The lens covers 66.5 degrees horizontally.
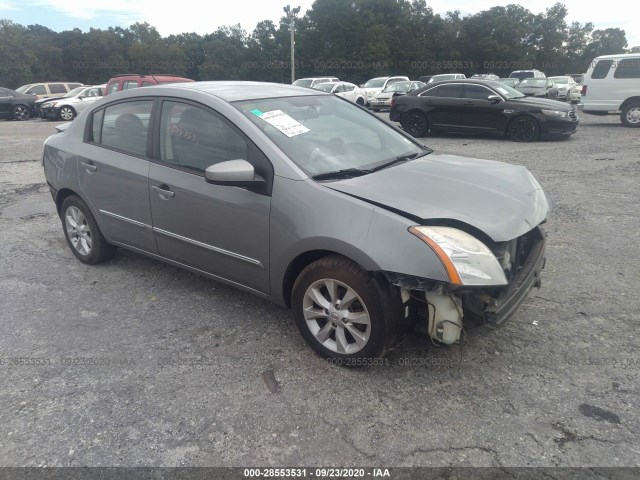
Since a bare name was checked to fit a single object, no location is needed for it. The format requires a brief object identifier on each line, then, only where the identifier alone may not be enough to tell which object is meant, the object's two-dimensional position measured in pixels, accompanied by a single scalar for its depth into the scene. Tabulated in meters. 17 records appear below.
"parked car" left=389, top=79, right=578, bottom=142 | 11.58
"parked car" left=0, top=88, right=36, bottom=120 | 21.83
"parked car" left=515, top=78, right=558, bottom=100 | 23.32
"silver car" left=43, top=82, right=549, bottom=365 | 2.64
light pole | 30.69
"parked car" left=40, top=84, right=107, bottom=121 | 20.52
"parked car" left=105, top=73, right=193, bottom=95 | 11.86
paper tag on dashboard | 3.29
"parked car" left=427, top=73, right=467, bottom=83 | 26.63
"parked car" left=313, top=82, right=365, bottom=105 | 23.41
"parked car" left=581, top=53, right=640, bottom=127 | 13.16
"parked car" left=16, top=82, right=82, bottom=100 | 23.92
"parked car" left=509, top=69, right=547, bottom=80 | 31.54
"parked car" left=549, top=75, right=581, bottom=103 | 26.84
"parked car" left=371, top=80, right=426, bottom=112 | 22.28
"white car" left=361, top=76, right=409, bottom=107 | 23.48
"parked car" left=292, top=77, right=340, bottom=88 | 25.75
